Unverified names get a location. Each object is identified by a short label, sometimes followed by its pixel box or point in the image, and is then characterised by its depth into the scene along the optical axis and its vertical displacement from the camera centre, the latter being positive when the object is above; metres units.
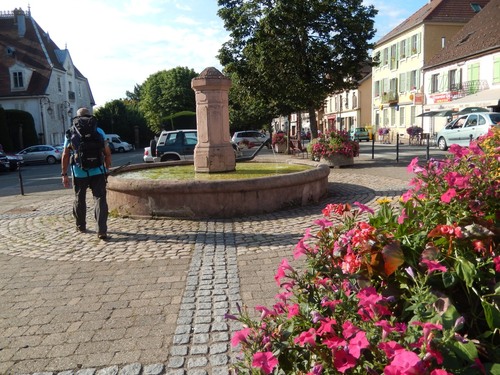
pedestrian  6.46 -0.36
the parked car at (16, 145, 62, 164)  32.06 -1.02
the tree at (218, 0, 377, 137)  18.47 +3.54
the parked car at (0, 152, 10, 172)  25.71 -1.22
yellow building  40.56 +6.73
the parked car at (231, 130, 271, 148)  29.77 -0.37
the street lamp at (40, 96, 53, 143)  41.69 +2.71
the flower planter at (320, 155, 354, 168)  15.76 -1.08
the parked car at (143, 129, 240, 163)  17.12 -0.40
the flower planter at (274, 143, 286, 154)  26.23 -0.93
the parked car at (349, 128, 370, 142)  45.31 -0.61
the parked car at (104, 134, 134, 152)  46.91 -0.74
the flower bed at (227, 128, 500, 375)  1.39 -0.62
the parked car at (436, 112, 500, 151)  19.88 -0.16
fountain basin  7.56 -1.07
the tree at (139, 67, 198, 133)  66.31 +5.78
